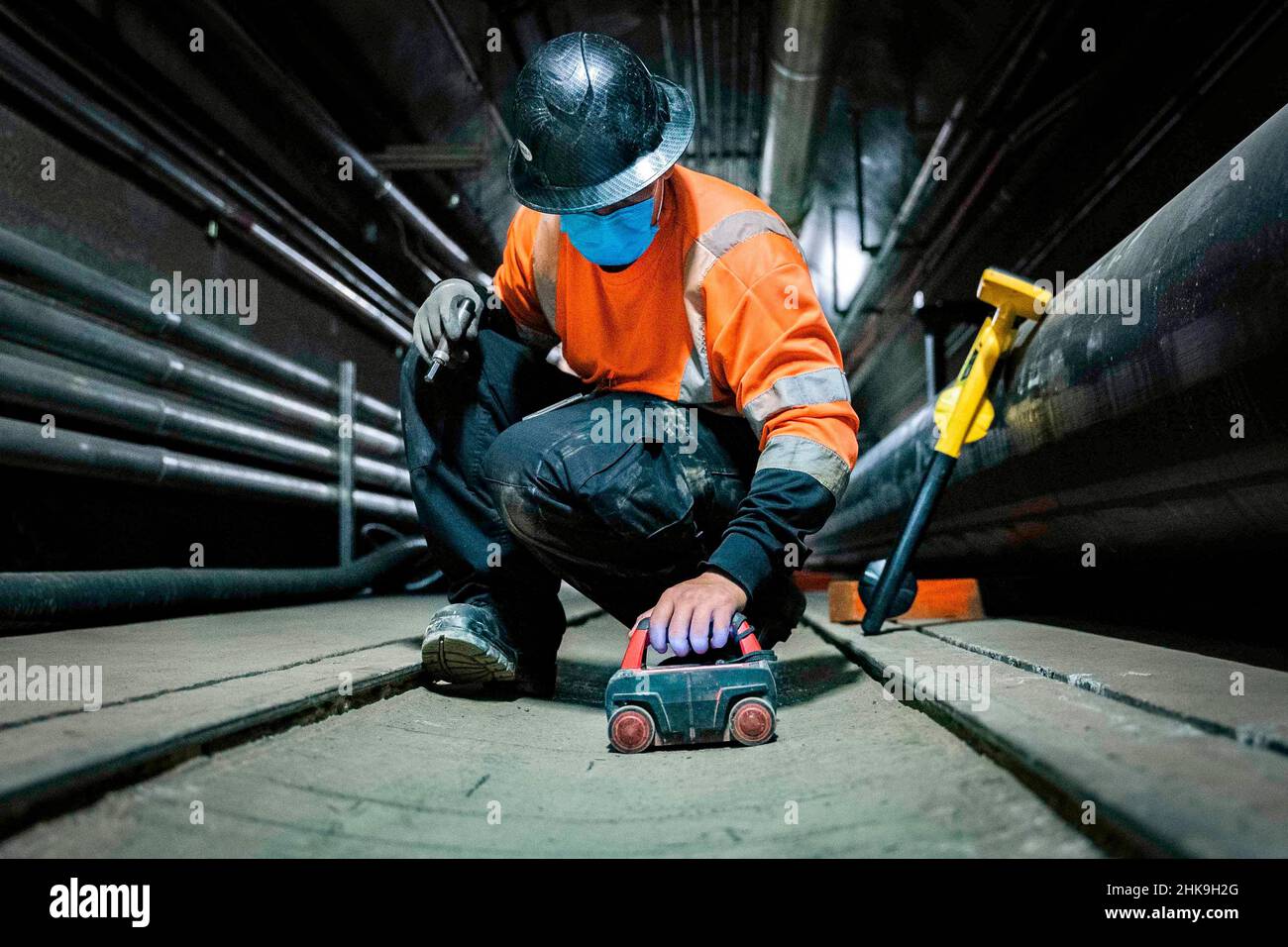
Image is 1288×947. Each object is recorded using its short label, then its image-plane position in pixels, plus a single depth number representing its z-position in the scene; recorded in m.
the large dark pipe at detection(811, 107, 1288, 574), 1.33
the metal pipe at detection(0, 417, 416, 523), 2.66
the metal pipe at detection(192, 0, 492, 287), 3.48
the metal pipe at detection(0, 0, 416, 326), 3.12
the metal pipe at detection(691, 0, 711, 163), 4.09
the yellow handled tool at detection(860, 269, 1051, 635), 2.17
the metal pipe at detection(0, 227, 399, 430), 2.68
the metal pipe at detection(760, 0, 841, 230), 3.46
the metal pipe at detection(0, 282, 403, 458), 2.67
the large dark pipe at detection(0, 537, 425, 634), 2.29
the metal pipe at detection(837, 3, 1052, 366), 3.57
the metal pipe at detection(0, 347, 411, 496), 2.66
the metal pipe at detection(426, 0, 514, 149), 3.90
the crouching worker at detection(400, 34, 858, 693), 1.43
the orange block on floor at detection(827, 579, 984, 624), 2.65
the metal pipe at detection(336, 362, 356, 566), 4.52
